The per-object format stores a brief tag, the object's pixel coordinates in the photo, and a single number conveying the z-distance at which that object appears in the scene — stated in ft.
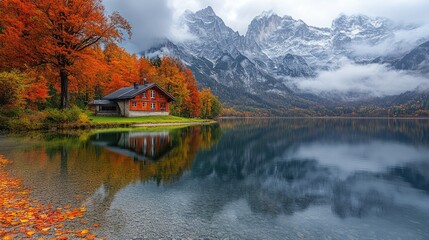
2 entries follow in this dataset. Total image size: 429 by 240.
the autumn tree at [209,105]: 314.14
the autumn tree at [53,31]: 104.27
